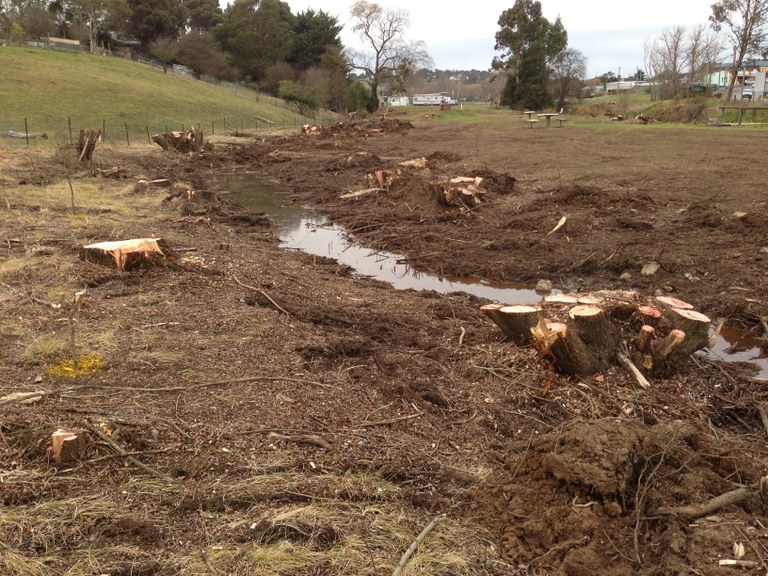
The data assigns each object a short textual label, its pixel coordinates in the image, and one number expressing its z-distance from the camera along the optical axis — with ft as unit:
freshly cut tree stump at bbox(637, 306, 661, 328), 18.20
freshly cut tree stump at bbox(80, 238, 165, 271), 24.45
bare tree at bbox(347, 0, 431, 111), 201.16
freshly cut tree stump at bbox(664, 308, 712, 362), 17.67
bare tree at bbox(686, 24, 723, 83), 195.00
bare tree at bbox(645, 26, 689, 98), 184.14
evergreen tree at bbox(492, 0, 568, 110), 182.39
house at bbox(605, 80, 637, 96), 277.56
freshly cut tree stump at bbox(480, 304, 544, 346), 17.98
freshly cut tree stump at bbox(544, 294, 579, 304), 18.53
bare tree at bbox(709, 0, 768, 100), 141.49
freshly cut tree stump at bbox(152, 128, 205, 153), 80.48
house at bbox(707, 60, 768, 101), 159.21
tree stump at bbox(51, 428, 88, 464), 11.67
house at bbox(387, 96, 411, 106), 306.72
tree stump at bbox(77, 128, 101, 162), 57.37
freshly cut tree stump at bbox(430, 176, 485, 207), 43.80
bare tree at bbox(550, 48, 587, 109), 195.00
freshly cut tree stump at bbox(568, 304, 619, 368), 16.96
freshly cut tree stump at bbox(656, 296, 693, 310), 18.63
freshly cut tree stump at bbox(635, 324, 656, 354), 17.56
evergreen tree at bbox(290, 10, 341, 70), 239.09
